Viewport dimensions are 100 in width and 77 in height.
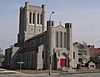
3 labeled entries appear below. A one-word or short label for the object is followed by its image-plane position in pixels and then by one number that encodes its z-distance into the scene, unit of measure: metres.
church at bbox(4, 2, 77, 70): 37.25
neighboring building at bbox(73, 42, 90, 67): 50.49
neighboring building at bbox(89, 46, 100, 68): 48.77
